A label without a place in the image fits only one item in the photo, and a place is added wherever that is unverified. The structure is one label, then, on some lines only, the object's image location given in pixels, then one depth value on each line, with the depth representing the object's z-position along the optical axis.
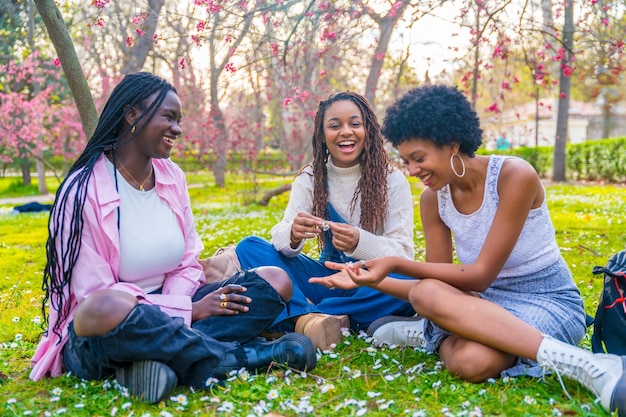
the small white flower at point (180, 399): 2.48
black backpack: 2.56
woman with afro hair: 2.60
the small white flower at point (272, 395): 2.48
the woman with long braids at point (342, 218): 3.42
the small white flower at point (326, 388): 2.55
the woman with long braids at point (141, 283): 2.48
